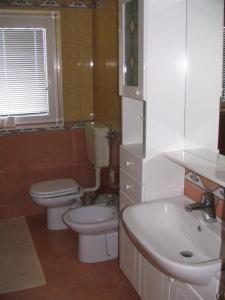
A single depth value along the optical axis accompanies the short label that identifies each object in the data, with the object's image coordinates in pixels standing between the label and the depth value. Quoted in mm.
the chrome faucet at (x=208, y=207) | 1925
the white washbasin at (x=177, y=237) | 1541
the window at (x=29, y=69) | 3529
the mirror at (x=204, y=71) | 2041
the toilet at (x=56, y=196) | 3326
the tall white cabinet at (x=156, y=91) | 2109
